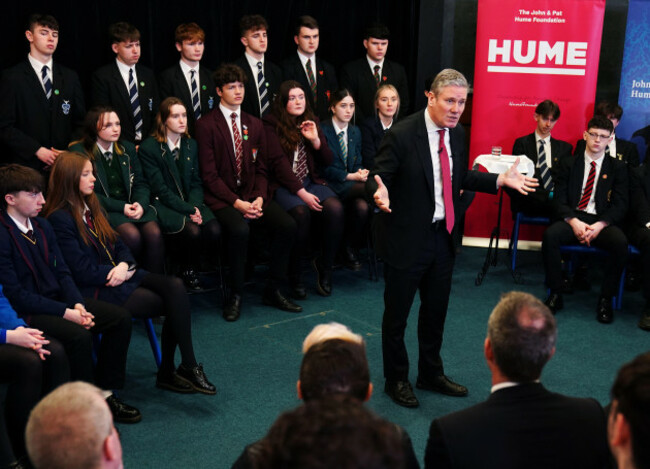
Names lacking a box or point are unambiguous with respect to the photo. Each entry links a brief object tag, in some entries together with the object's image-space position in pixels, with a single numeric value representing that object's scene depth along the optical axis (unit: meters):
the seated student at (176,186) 5.06
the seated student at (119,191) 4.75
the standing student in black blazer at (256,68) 5.90
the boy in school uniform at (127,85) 5.32
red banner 6.55
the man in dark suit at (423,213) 3.64
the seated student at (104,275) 3.83
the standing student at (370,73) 6.51
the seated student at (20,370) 3.16
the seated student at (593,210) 5.32
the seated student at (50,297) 3.44
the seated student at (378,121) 6.03
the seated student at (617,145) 6.20
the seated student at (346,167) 5.88
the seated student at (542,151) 6.15
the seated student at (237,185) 5.21
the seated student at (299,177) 5.54
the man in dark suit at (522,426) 1.90
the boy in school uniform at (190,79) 5.60
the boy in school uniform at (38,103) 4.89
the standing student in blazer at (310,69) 6.21
